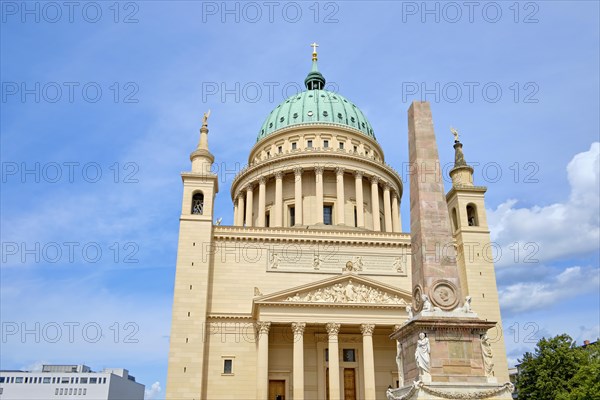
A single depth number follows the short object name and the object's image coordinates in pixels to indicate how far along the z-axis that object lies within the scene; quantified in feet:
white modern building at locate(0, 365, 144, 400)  316.81
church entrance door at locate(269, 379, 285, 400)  122.11
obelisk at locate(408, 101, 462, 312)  49.57
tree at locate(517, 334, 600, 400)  126.31
